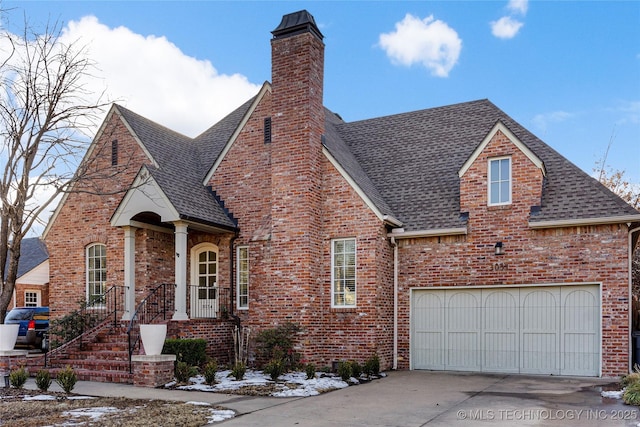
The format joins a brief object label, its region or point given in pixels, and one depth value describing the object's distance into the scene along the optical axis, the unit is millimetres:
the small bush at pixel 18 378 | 10828
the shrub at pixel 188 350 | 12172
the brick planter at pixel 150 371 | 11062
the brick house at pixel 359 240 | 12852
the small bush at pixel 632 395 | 8991
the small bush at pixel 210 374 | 11227
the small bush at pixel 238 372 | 11789
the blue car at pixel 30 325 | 18641
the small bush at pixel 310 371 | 12086
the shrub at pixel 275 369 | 11789
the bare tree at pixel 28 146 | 12391
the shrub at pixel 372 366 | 12719
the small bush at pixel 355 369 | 12398
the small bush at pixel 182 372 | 11344
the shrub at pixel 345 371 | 12000
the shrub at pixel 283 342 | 13594
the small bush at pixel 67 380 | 10141
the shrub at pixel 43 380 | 10483
